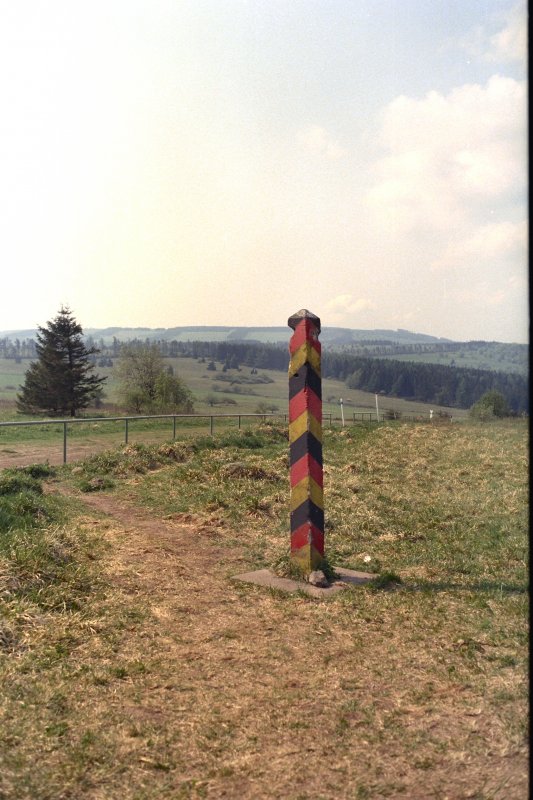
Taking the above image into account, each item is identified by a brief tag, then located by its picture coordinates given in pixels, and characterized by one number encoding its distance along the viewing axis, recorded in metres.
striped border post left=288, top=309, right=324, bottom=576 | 5.94
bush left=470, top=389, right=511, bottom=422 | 37.22
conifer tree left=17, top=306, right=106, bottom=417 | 46.88
